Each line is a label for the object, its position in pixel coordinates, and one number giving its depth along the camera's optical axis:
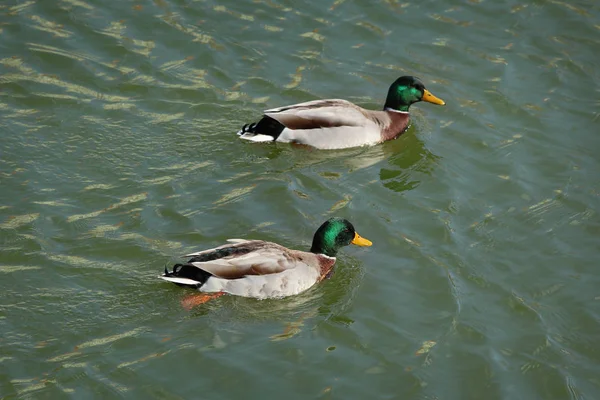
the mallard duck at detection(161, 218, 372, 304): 17.56
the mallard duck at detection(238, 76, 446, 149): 23.03
